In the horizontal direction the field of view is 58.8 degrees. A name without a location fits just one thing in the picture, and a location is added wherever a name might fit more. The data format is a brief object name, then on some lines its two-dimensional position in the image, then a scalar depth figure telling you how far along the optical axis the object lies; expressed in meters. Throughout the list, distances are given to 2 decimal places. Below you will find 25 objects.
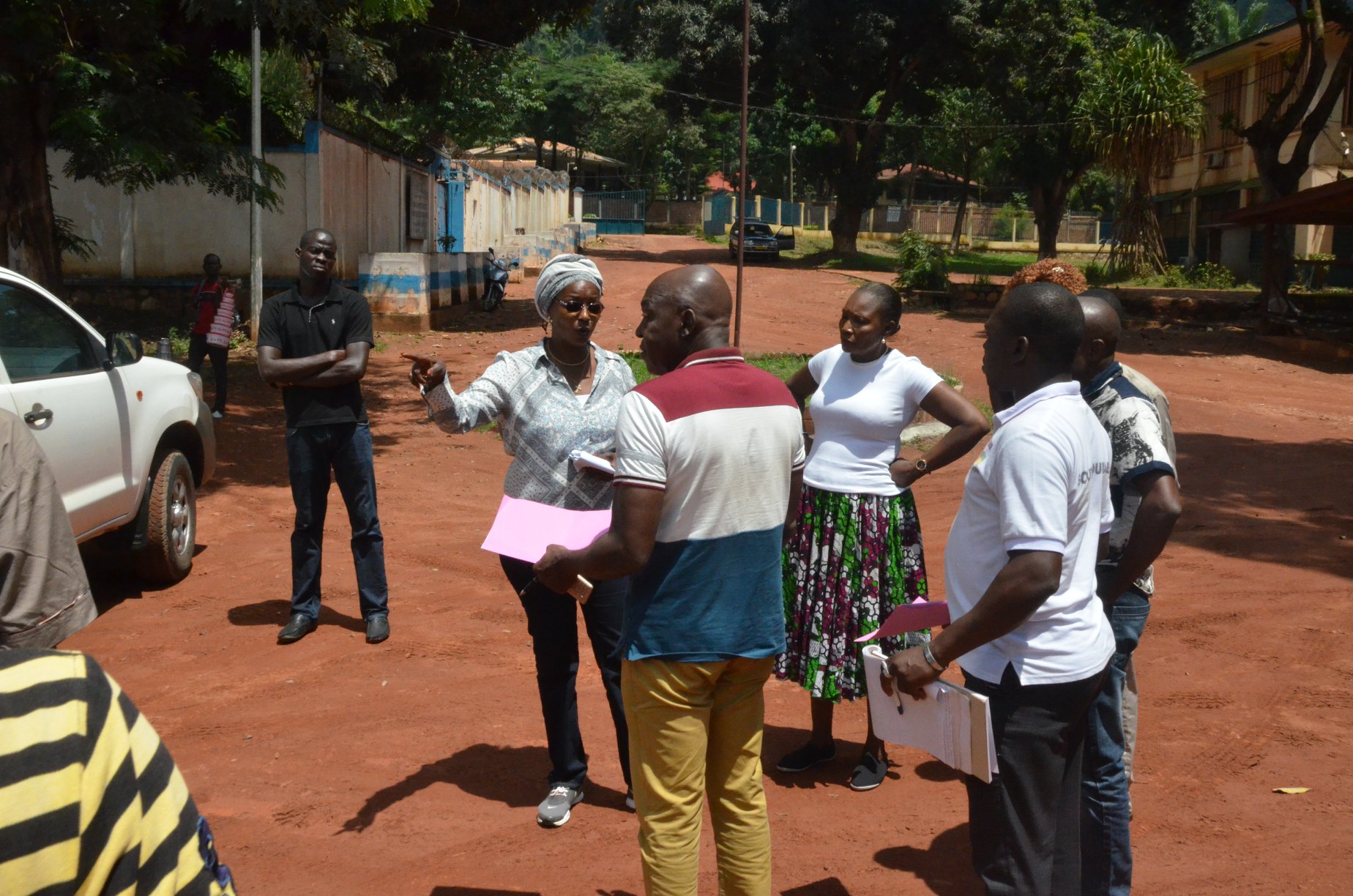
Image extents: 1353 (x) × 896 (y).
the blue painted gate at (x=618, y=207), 52.94
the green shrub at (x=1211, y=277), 27.05
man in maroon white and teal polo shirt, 2.79
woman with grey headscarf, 3.81
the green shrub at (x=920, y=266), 25.31
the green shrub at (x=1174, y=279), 26.19
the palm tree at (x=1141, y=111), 23.75
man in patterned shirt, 3.11
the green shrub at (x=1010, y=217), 50.97
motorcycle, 21.44
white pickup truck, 5.61
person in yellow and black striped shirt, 1.23
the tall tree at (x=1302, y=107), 20.91
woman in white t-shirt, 4.30
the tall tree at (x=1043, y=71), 31.36
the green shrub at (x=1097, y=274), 27.75
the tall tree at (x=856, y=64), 32.78
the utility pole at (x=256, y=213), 14.09
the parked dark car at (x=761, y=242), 36.53
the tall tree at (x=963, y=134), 38.00
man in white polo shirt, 2.58
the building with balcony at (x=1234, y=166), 27.58
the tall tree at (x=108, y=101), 9.78
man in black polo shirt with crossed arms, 5.61
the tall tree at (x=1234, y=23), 50.09
